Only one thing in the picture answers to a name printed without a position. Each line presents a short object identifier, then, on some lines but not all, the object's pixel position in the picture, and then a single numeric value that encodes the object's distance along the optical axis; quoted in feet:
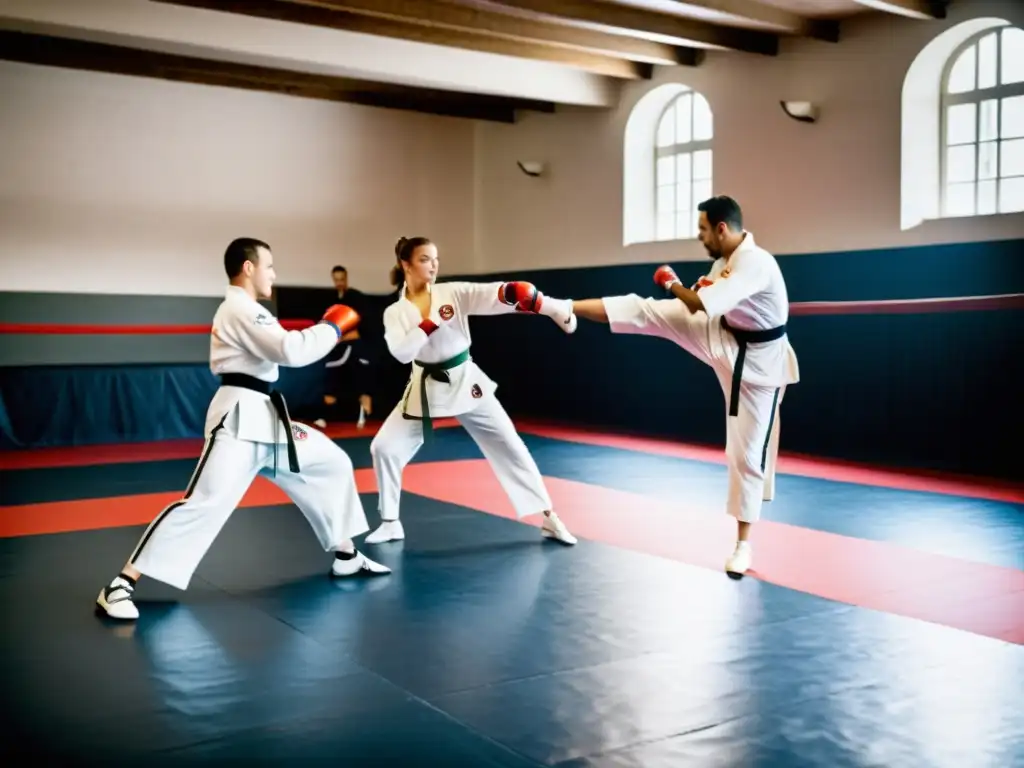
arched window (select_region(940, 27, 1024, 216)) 22.70
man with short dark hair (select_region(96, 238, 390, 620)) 10.68
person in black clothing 30.89
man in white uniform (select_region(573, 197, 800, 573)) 12.25
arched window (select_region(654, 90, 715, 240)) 29.84
